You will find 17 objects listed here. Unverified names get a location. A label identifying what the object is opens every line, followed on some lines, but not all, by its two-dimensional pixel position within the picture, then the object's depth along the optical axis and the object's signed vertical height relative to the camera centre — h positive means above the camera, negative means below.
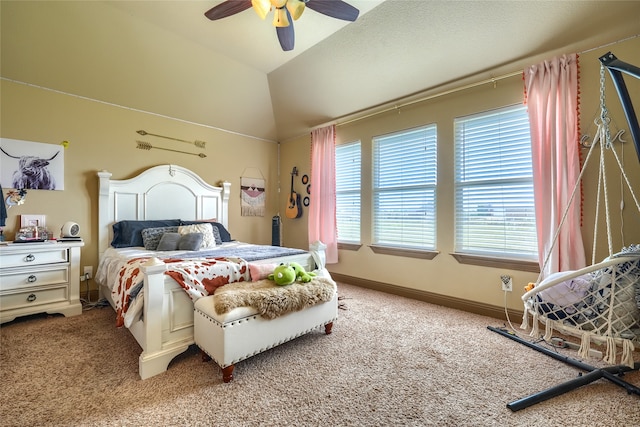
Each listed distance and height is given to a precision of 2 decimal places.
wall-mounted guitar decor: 4.45 +0.16
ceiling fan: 1.75 +1.50
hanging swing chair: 1.30 -0.45
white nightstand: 2.30 -0.57
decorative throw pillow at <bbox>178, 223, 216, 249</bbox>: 3.04 -0.18
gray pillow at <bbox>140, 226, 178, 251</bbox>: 2.87 -0.22
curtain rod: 2.13 +1.34
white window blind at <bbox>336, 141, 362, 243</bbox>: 3.82 +0.35
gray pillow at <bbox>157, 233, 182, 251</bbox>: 2.76 -0.27
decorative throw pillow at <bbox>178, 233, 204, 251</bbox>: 2.79 -0.28
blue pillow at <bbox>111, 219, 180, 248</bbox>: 2.97 -0.19
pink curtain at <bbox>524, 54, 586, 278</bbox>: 2.16 +0.48
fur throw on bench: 1.65 -0.55
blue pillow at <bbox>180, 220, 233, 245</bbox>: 3.46 -0.18
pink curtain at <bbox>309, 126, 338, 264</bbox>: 3.93 +0.36
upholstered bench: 1.57 -0.75
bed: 1.64 -0.29
